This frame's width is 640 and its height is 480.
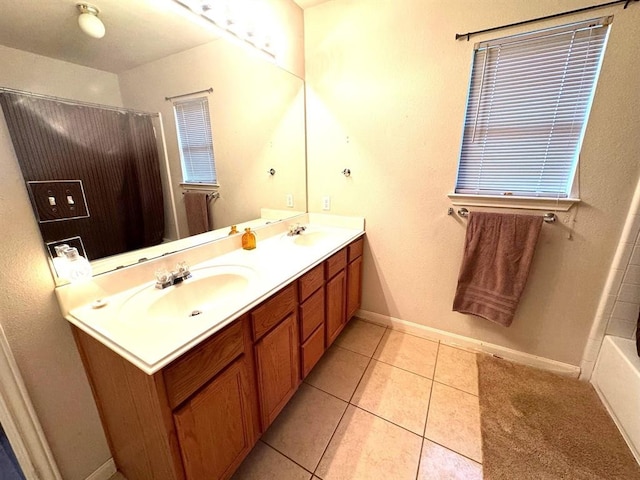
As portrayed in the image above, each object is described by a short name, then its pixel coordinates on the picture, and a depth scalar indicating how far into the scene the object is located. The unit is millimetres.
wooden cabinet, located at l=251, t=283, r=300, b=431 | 1084
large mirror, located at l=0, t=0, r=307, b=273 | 833
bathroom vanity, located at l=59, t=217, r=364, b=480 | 775
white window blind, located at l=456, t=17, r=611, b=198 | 1310
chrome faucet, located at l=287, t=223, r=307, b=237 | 1931
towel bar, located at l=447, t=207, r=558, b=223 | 1470
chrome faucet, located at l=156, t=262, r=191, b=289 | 1112
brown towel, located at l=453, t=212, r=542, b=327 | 1523
